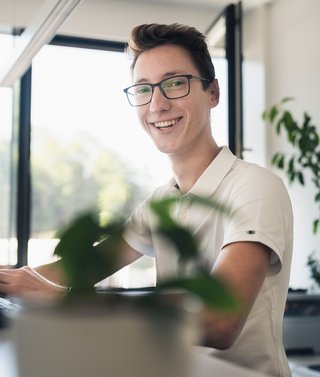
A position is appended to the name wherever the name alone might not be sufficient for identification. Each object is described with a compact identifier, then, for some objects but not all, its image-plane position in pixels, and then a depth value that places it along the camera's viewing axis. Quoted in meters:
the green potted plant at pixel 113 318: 0.44
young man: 1.24
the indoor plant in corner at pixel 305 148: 4.30
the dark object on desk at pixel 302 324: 3.78
